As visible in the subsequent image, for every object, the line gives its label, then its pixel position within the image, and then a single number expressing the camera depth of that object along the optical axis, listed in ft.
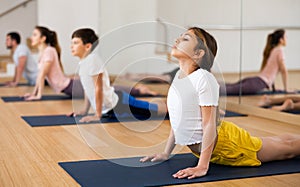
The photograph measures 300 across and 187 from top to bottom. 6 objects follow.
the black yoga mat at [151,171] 8.21
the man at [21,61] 22.15
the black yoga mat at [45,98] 18.28
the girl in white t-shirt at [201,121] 8.52
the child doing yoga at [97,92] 13.10
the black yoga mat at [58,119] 13.52
